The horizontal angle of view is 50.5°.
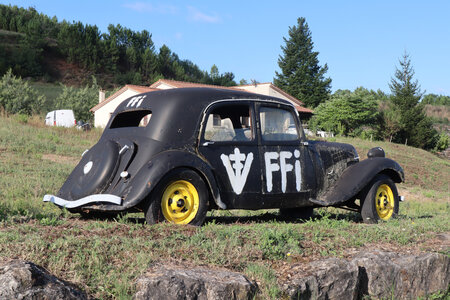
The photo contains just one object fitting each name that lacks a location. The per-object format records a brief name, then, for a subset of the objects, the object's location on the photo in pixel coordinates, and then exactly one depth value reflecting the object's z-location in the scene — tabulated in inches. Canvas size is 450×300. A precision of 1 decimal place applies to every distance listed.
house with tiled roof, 1722.6
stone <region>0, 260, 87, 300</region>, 122.5
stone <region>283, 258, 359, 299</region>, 163.6
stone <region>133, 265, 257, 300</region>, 139.3
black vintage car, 208.4
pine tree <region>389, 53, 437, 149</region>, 2225.6
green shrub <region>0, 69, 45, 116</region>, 1280.8
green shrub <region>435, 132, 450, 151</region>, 2297.1
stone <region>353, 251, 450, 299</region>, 189.5
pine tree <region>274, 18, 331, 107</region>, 2942.9
